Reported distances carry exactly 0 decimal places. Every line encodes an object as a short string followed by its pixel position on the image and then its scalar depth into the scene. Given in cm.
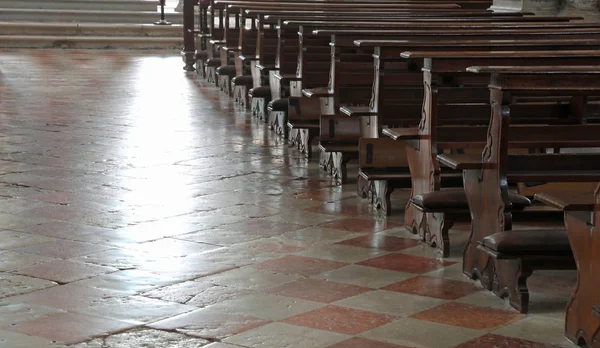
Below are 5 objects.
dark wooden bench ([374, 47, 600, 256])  676
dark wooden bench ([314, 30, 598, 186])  910
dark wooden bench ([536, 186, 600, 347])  481
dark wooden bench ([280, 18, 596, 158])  984
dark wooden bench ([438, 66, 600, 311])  565
